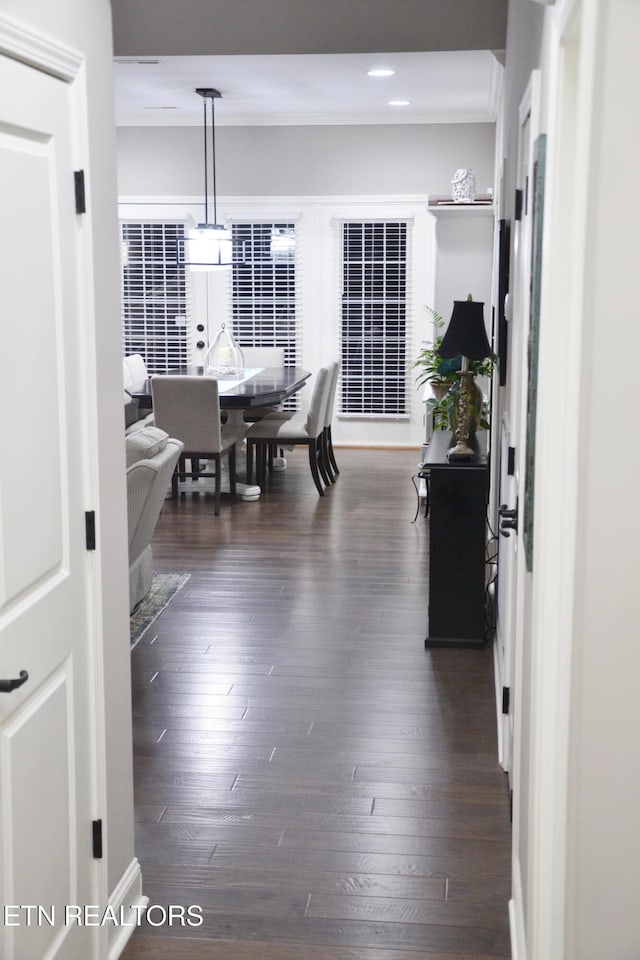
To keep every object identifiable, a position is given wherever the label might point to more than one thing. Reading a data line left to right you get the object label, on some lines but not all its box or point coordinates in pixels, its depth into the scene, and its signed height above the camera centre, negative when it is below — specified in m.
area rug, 5.38 -1.48
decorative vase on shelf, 7.66 +0.98
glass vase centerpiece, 9.42 -0.31
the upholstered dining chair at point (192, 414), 7.69 -0.66
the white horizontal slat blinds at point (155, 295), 10.92 +0.29
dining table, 7.95 -0.51
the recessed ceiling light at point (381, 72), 7.98 +1.88
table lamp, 4.63 -0.05
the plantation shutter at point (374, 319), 10.61 +0.05
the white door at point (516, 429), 2.91 -0.34
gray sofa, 4.95 -0.77
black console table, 4.85 -0.96
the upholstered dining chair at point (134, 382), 8.36 -0.51
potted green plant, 5.30 -0.32
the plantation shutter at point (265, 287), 10.78 +0.37
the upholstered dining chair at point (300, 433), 8.38 -0.86
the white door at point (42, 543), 2.07 -0.46
